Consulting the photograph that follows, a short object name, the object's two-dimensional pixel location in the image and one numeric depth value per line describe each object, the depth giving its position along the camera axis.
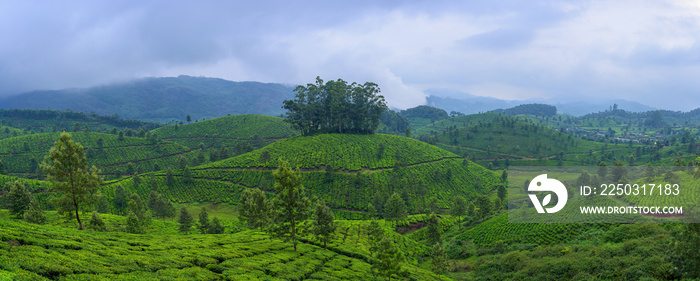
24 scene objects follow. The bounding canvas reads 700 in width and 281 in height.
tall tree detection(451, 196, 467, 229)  88.19
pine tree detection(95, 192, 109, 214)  85.81
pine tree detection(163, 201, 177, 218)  89.75
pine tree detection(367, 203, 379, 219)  89.47
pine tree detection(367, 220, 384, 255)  56.67
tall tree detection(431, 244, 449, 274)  54.01
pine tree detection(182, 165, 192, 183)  118.27
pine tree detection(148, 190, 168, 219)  89.69
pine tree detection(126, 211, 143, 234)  56.25
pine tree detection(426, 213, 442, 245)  68.31
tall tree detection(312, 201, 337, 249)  48.19
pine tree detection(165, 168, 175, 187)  115.62
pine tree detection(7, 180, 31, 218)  59.16
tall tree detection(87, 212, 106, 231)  49.09
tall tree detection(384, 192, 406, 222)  86.44
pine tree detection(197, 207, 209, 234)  70.94
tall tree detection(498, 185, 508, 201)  112.12
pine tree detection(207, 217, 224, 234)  70.50
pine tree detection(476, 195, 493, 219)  87.88
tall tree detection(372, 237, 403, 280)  38.12
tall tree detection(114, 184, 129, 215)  95.81
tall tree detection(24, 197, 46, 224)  50.84
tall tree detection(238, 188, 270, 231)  62.84
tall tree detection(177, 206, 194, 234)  71.50
